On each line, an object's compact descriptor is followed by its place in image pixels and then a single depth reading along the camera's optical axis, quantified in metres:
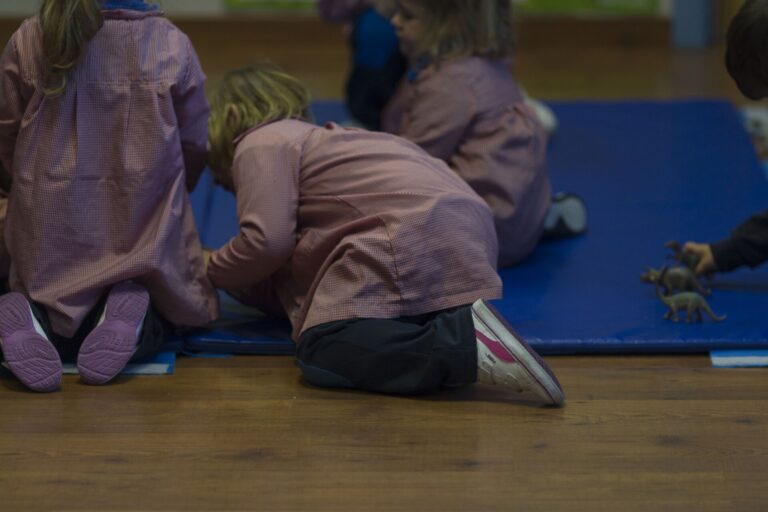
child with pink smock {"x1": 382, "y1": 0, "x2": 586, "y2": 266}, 5.01
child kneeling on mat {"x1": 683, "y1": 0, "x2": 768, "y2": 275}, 4.11
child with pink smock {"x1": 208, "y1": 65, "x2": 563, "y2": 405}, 3.98
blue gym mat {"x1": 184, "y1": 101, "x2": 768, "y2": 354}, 4.41
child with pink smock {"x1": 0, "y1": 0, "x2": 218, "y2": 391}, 4.07
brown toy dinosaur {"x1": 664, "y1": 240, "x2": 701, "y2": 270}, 4.77
